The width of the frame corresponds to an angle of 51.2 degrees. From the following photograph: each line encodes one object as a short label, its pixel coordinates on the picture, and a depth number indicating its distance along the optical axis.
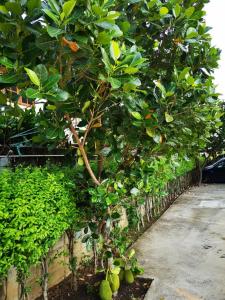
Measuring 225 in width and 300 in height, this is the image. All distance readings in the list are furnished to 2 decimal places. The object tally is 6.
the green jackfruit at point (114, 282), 2.86
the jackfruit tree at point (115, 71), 1.84
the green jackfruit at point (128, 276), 3.09
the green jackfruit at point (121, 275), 3.11
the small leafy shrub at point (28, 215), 1.92
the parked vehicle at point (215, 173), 12.14
